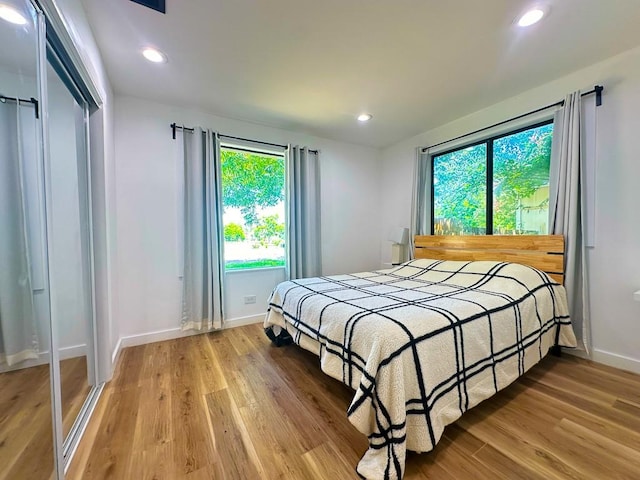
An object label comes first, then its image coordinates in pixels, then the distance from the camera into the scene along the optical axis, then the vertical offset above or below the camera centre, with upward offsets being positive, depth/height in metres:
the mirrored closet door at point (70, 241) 1.39 -0.03
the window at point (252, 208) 3.21 +0.34
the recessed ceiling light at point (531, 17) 1.62 +1.37
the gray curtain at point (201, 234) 2.81 +0.01
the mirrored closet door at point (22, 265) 0.96 -0.12
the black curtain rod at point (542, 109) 2.14 +1.14
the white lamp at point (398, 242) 3.61 -0.13
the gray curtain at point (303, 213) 3.38 +0.27
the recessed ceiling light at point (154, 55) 1.94 +1.38
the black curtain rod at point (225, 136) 2.77 +1.15
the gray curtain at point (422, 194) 3.48 +0.51
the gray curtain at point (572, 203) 2.19 +0.24
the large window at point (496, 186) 2.60 +0.53
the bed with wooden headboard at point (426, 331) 1.22 -0.60
